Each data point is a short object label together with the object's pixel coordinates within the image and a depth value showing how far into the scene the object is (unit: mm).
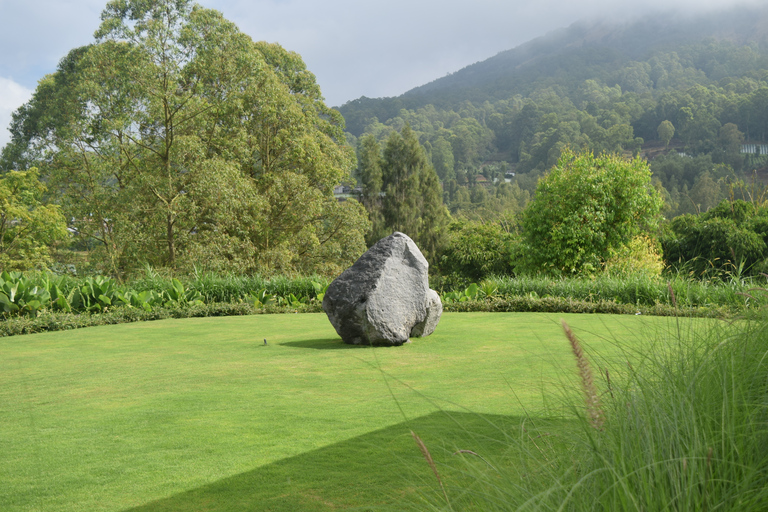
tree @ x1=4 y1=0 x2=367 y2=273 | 19875
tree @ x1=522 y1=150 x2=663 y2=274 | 16109
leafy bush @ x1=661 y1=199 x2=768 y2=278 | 18031
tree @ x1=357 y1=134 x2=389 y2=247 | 40312
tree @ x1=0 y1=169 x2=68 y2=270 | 21312
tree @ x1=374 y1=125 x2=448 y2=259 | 39781
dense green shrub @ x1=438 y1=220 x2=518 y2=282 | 25766
